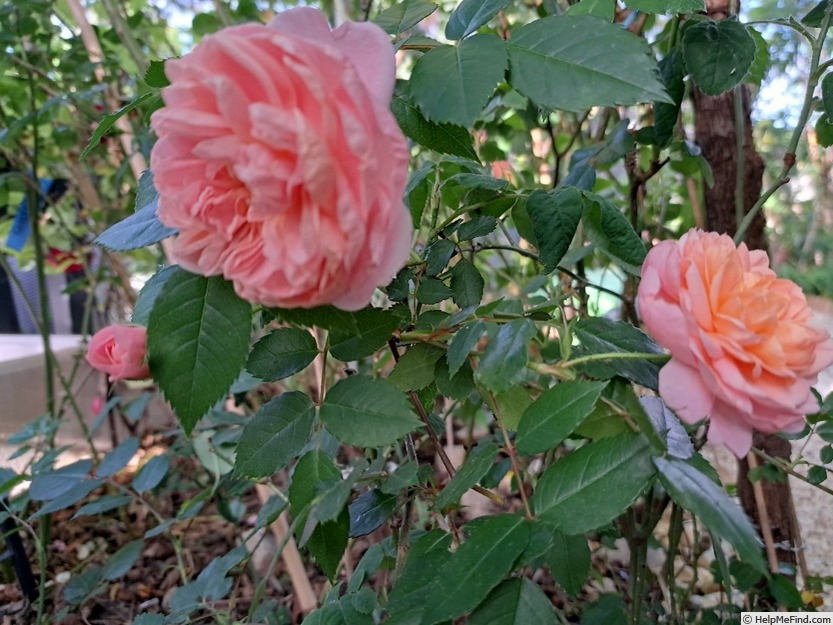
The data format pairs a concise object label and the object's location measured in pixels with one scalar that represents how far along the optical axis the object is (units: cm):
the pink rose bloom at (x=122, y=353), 42
